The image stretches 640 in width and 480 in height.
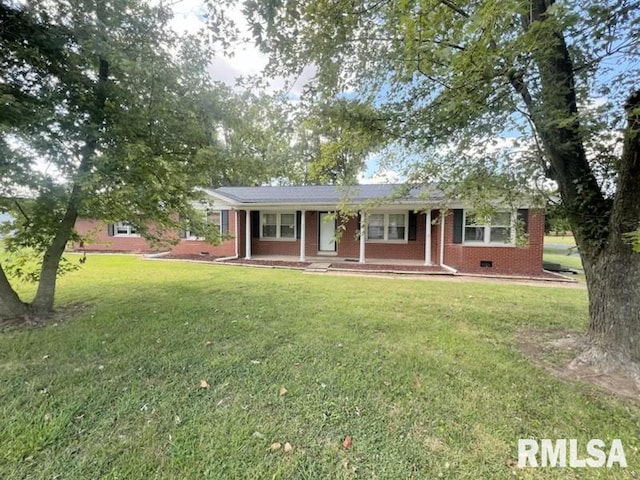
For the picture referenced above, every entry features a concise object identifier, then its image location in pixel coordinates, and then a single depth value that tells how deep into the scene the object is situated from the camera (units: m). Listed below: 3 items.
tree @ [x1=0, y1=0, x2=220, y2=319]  3.73
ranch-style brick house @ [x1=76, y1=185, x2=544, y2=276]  10.47
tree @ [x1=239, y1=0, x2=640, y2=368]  2.56
